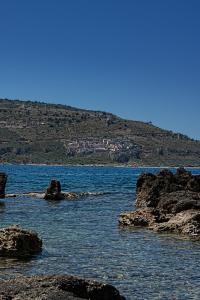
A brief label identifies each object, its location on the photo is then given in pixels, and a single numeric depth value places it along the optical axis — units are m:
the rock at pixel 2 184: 54.59
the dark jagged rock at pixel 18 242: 20.88
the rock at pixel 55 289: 9.88
